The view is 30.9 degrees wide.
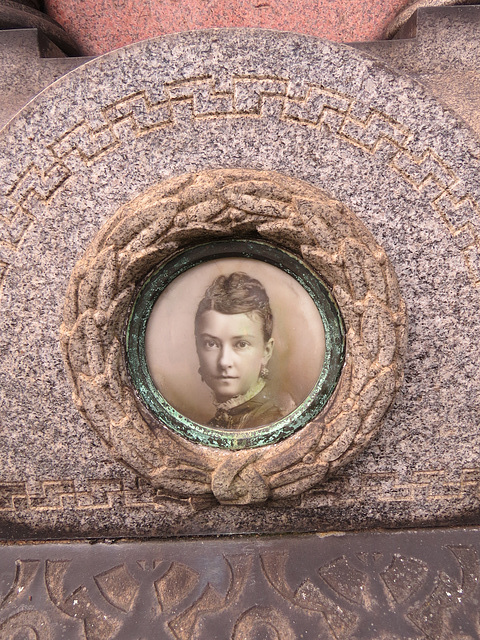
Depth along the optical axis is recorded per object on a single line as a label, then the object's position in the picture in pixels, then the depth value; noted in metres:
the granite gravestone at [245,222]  0.56
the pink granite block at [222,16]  0.66
